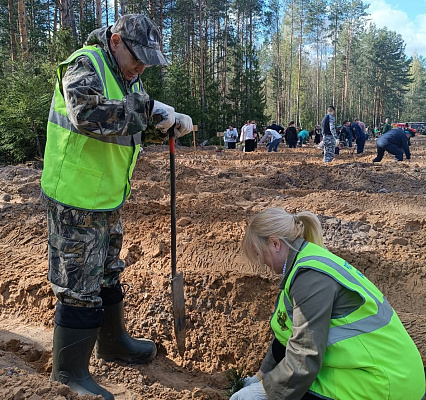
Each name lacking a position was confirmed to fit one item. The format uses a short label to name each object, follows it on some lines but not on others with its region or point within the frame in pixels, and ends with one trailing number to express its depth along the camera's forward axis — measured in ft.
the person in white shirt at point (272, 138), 55.57
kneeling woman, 5.47
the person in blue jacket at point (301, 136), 81.14
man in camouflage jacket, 6.77
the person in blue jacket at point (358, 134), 51.24
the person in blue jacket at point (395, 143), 37.87
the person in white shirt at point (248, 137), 56.59
